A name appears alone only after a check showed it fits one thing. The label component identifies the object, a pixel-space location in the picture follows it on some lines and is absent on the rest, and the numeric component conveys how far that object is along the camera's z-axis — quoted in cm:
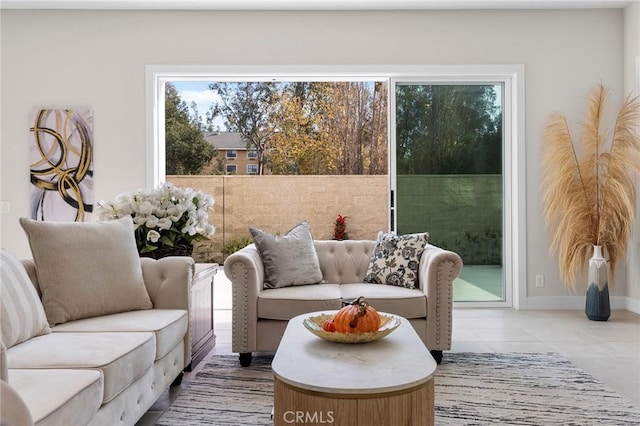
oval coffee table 172
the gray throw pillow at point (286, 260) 368
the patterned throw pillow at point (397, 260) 369
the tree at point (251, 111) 890
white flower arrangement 323
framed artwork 504
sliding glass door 523
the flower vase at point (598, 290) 458
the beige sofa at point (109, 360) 163
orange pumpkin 220
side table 324
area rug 250
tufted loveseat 338
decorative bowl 218
